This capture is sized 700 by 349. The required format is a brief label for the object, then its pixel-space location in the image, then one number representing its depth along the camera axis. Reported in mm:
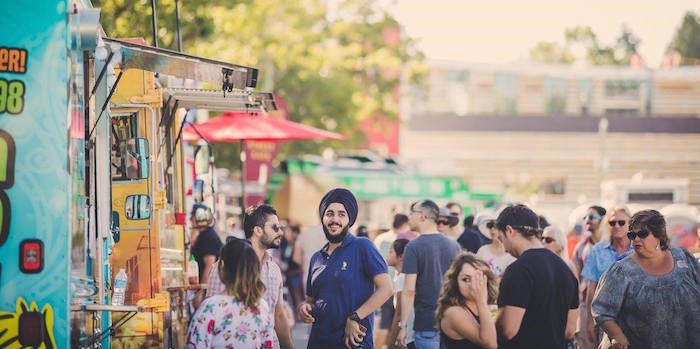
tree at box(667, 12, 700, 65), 136750
